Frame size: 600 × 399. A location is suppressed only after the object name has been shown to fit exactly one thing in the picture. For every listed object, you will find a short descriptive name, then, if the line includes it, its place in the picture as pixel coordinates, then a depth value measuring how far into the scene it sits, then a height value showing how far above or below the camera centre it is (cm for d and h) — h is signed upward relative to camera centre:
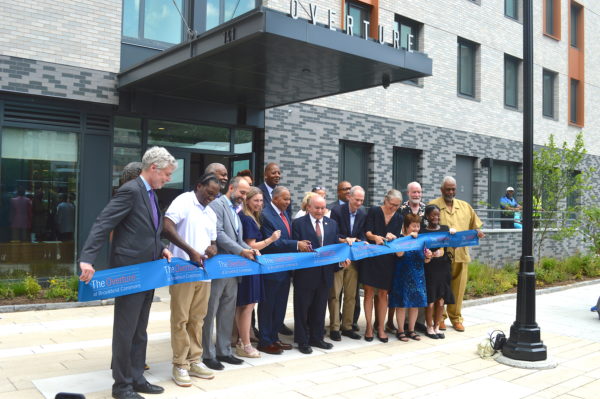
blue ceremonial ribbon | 461 -59
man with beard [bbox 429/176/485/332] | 789 -55
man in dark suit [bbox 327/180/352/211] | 834 +35
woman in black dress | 709 -69
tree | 1422 +92
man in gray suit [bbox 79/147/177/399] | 465 -36
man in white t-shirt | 519 -50
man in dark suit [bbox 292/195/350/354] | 650 -91
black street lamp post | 628 -60
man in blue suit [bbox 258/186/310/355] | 634 -91
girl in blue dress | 710 -97
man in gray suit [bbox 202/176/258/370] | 573 -94
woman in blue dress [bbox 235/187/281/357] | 611 -87
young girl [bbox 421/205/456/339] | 737 -91
